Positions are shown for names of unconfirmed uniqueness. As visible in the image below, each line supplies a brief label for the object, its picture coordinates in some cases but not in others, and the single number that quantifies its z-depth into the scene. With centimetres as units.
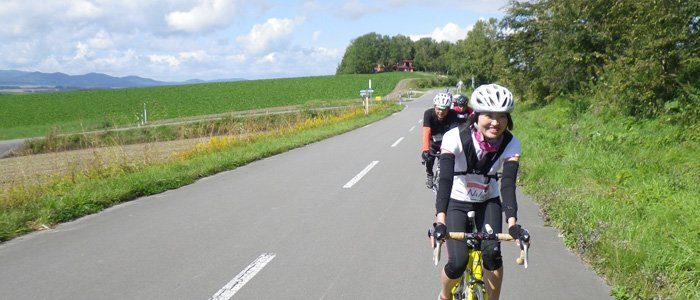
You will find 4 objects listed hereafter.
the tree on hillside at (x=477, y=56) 5684
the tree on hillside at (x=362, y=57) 13038
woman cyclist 276
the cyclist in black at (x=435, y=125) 625
